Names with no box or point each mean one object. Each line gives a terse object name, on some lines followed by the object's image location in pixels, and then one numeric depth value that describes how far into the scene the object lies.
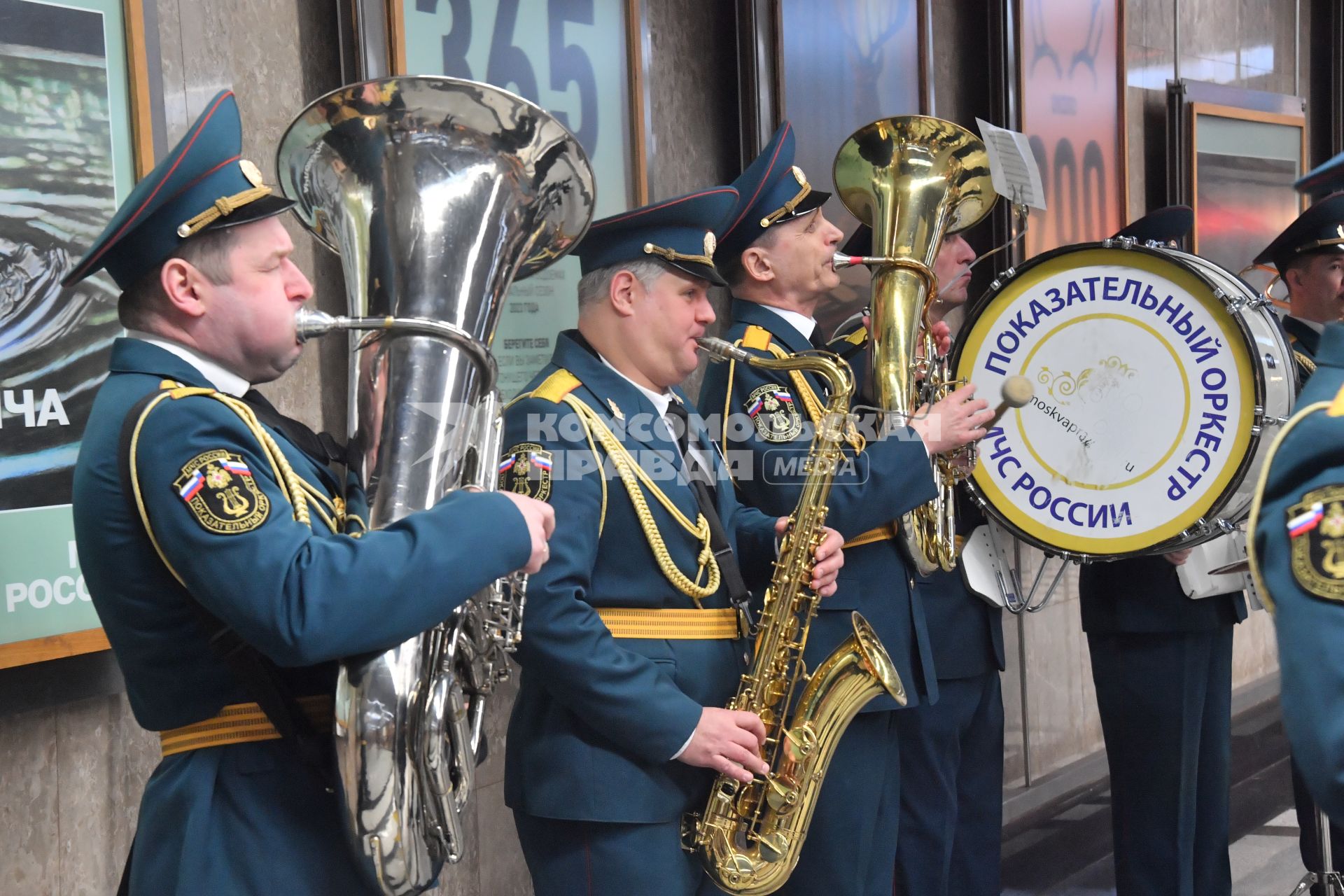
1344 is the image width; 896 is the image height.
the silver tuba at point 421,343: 1.44
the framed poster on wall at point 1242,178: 5.55
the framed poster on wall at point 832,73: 3.55
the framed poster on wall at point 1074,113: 4.61
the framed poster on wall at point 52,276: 2.04
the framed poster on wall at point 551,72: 2.76
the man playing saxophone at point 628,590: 1.96
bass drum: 2.75
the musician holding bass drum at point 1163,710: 3.16
